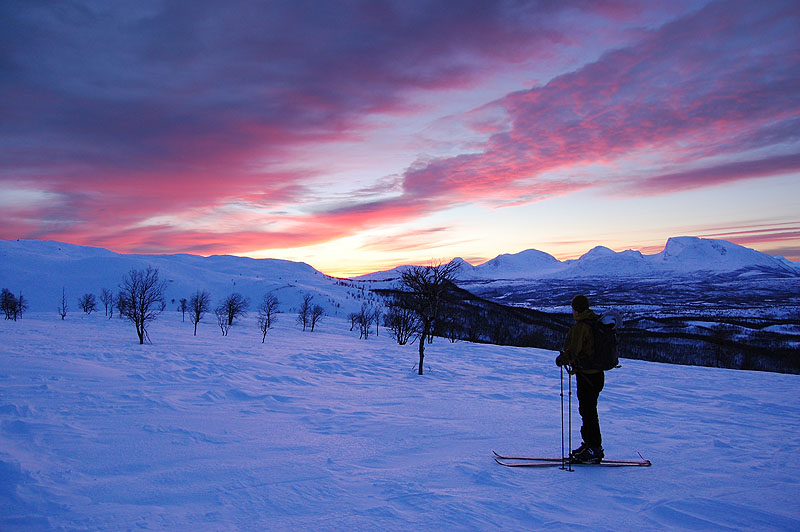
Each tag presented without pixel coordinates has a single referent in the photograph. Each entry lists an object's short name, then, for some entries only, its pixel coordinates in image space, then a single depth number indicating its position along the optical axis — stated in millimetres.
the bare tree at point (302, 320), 80062
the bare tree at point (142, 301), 29100
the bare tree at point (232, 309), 66575
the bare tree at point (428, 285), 19438
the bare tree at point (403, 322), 43981
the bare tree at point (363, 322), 60419
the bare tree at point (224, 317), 55934
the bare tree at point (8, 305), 53906
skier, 6059
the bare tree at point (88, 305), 74012
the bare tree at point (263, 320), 63262
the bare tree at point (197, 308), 51916
